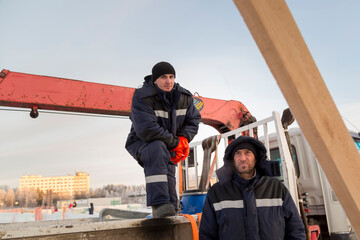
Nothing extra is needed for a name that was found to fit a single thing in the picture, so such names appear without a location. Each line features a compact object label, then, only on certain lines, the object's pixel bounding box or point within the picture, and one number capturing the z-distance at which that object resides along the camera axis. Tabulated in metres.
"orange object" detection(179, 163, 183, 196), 5.23
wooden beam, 0.67
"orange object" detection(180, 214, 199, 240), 2.31
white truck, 3.71
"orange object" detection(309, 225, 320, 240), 3.88
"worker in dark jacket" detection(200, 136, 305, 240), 2.10
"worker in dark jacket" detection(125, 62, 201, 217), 2.42
